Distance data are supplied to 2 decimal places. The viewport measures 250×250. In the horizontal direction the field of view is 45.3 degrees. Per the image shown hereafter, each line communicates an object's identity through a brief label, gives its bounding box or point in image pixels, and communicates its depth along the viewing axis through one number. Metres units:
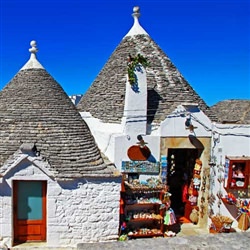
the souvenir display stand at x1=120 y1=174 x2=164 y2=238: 9.45
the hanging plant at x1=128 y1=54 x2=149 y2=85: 9.79
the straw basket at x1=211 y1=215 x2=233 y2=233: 9.76
